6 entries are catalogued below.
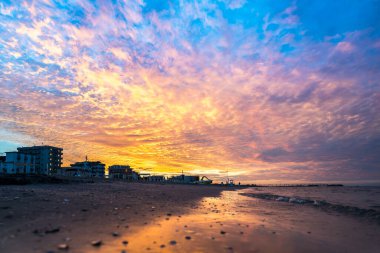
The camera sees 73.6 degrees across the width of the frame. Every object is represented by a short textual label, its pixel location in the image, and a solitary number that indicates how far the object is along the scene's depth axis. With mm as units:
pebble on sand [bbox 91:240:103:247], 6249
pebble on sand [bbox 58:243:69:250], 5816
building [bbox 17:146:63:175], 155875
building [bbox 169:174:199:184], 185375
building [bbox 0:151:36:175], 113000
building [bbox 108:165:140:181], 176325
